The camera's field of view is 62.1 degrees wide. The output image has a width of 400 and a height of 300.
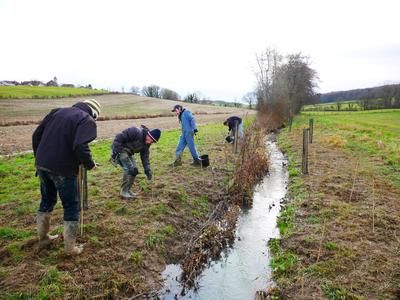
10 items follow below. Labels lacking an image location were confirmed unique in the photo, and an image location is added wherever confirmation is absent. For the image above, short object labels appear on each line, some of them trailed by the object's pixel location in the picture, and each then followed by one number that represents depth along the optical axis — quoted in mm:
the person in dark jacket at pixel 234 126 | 15177
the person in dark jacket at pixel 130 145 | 7363
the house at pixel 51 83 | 87375
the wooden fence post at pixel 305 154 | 11734
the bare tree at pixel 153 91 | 102312
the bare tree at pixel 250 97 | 60319
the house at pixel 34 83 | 83588
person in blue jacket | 11379
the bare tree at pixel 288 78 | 56438
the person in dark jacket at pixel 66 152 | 4711
